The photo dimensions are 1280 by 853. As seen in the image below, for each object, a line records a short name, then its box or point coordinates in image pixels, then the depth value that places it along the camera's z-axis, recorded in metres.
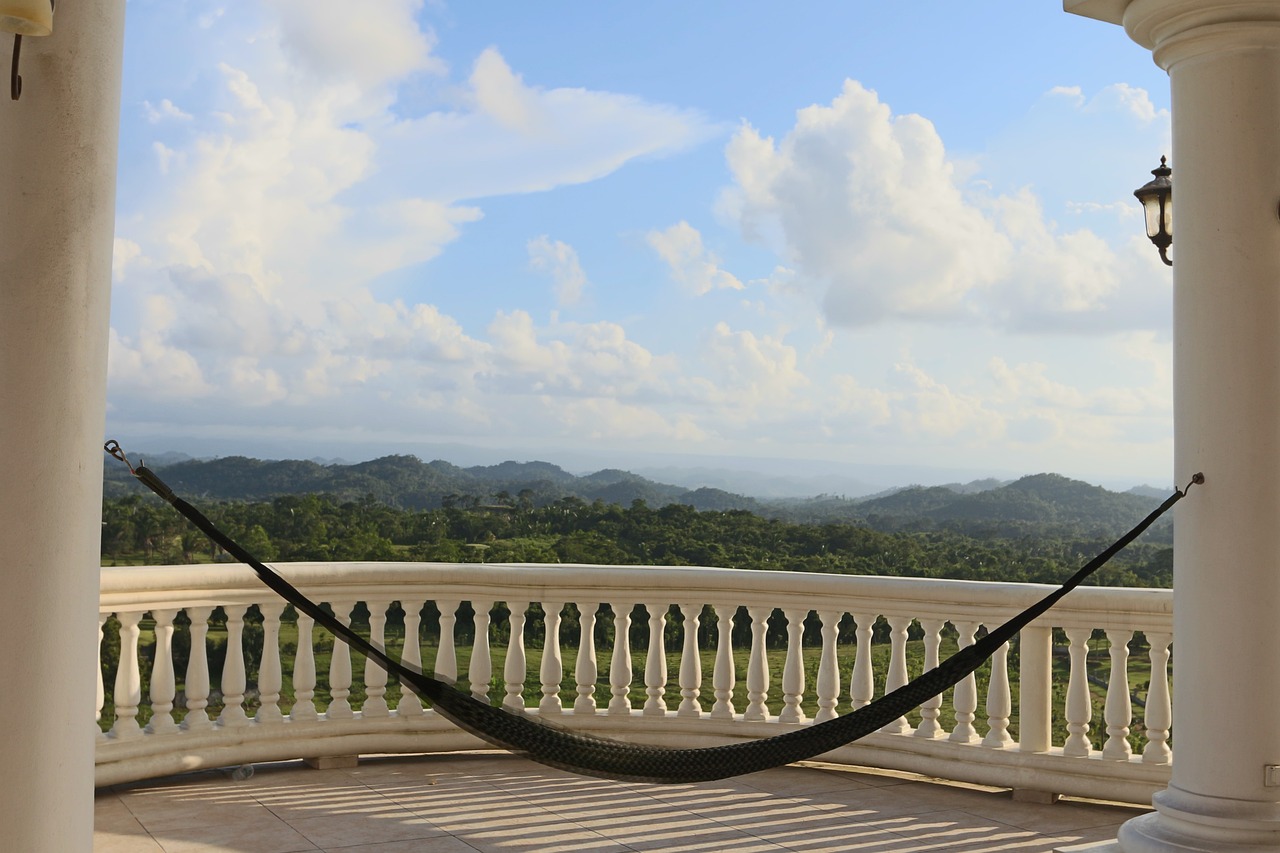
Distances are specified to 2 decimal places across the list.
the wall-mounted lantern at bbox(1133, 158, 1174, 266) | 5.31
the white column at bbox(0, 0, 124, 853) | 2.23
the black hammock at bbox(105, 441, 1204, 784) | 3.40
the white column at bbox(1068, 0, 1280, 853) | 3.31
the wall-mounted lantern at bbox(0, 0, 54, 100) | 2.09
